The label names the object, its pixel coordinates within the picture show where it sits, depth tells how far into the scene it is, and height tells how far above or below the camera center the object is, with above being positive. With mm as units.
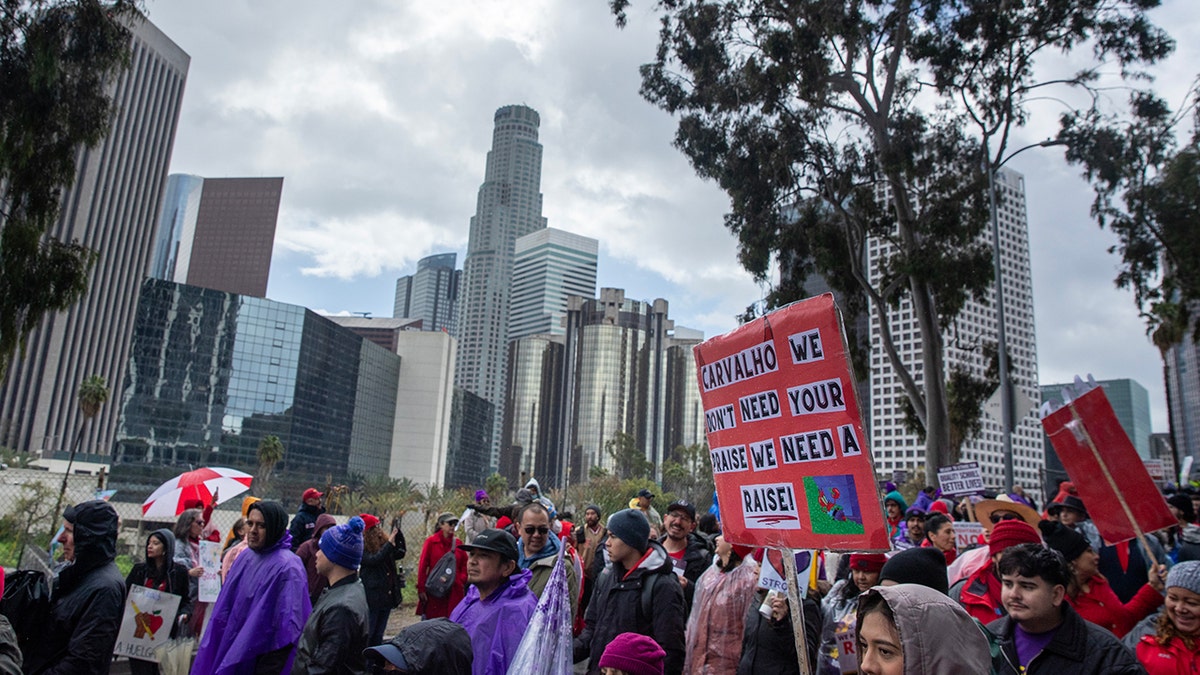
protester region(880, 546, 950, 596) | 3246 -237
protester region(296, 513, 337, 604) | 6766 -777
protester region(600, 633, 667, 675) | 3236 -649
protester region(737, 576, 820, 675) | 4012 -700
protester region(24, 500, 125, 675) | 3922 -713
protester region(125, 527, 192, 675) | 5957 -781
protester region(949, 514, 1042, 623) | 4164 -381
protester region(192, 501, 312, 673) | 4293 -740
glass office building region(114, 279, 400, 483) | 87062 +9843
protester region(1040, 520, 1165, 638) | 4172 -365
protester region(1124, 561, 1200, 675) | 3455 -456
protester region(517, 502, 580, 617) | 5012 -351
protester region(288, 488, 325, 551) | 7418 -412
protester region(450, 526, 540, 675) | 3891 -587
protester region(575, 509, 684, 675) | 4344 -567
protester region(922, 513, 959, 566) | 6125 -165
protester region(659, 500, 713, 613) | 6004 -386
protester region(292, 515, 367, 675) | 3805 -676
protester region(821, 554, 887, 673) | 3732 -522
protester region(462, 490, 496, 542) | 7477 -346
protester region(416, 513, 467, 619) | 7738 -684
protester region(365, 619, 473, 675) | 3088 -655
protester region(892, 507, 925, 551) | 7188 -181
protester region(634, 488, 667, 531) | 10078 -122
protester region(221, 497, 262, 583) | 7020 -739
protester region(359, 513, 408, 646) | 7473 -882
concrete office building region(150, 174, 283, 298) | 152125 +44635
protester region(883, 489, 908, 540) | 8773 -22
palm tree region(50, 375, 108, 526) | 49281 +3947
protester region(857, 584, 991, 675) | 2084 -331
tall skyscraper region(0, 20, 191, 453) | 81375 +22111
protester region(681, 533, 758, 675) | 4379 -632
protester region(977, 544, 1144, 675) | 3090 -435
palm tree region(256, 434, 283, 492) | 77688 +1989
